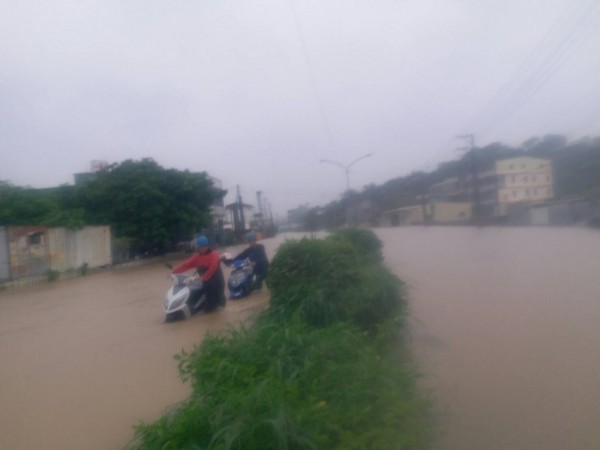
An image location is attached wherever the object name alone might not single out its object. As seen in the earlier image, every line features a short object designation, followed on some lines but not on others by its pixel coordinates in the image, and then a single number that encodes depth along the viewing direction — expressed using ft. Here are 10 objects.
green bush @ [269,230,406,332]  21.42
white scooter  31.55
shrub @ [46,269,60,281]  80.53
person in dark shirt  37.01
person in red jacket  32.01
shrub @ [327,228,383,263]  41.51
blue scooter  36.50
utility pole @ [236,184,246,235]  175.00
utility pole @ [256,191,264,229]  239.54
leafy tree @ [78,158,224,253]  102.27
